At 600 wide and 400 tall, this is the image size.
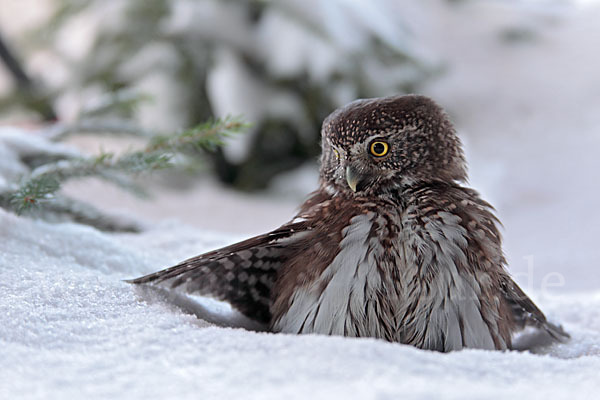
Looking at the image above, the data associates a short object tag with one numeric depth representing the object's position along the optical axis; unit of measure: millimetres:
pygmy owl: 3162
